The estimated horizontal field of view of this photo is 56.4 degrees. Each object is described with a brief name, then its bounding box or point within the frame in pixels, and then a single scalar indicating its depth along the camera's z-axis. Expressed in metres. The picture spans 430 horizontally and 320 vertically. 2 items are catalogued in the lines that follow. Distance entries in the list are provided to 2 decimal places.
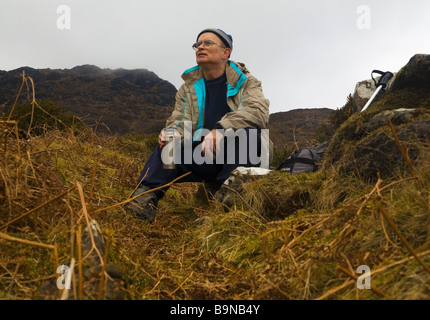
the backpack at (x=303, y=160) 4.31
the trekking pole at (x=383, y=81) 4.84
